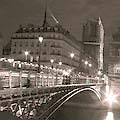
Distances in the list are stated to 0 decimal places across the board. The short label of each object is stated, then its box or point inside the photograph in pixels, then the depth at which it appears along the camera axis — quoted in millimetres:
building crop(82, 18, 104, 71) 168250
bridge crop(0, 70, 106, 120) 15469
